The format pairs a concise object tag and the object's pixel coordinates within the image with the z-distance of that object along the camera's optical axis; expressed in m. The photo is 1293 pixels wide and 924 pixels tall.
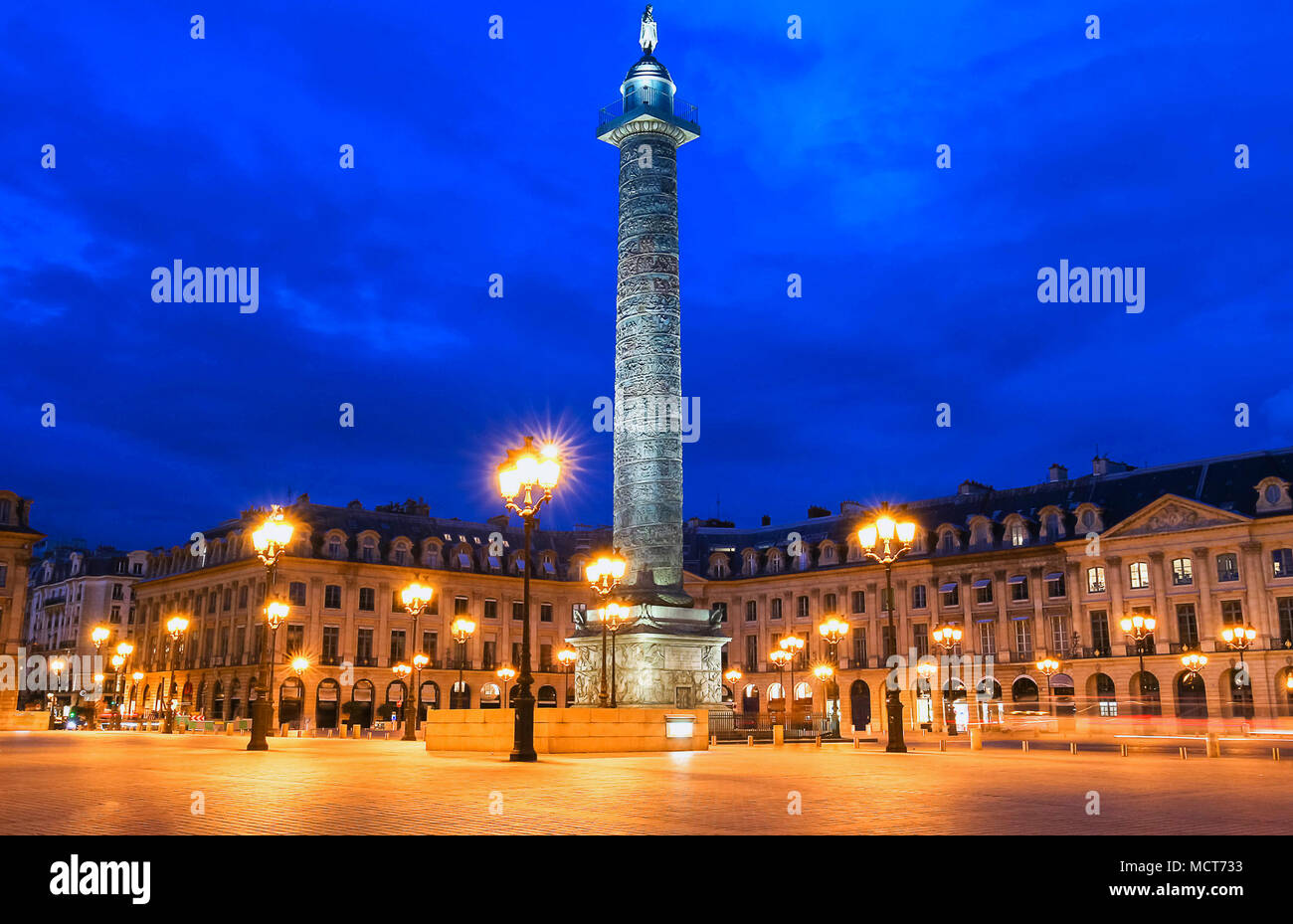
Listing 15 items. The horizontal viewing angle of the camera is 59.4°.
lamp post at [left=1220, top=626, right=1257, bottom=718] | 50.92
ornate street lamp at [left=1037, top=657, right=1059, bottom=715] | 57.00
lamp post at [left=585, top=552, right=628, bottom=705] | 32.50
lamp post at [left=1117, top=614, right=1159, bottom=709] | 38.50
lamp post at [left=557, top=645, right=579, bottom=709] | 67.82
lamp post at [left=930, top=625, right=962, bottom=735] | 52.59
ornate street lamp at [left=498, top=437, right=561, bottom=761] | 20.67
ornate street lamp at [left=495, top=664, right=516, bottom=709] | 64.26
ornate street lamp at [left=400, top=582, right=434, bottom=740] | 35.69
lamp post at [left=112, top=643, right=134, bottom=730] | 54.28
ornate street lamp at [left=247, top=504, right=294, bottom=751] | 25.77
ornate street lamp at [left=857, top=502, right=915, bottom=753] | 25.36
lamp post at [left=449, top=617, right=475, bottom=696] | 44.07
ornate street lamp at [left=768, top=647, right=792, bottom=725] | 52.47
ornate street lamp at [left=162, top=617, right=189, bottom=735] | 42.75
